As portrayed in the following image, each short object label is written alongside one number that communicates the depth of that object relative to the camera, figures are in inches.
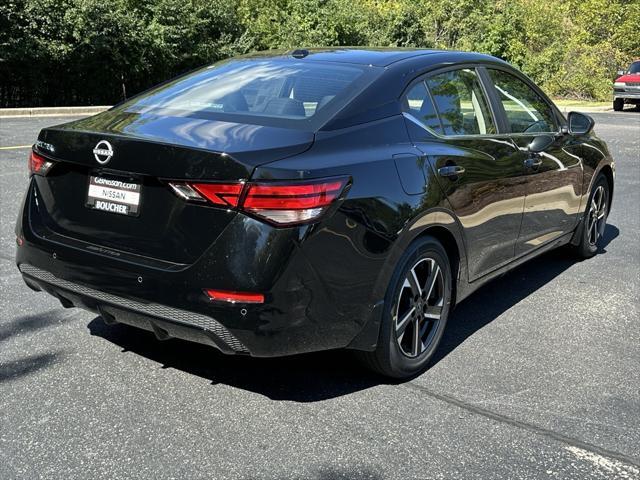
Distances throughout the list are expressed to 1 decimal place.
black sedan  119.1
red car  1056.2
